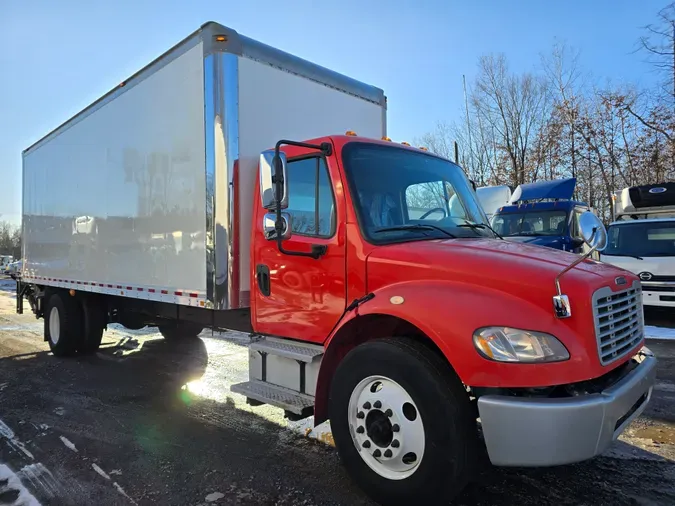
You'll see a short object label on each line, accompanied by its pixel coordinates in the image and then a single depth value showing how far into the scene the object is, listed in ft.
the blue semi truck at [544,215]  37.63
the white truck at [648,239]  30.86
